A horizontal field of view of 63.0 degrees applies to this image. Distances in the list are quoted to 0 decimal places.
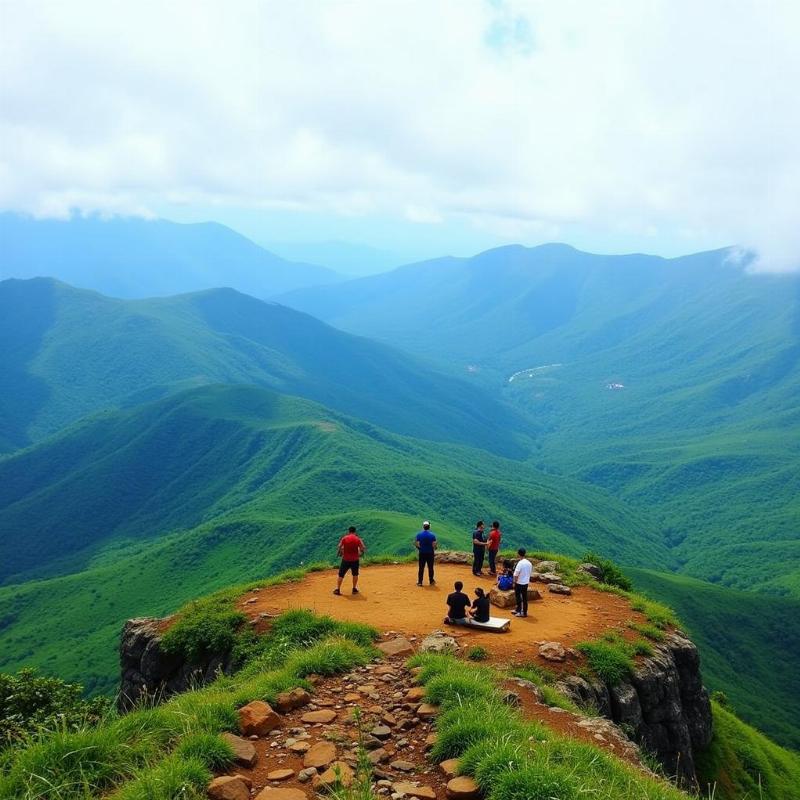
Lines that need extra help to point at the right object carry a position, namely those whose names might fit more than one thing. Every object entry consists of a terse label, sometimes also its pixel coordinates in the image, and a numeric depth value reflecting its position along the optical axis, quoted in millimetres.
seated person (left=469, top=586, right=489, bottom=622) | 23094
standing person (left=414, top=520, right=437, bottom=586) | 28250
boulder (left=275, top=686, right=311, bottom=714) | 14398
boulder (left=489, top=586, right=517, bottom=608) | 26484
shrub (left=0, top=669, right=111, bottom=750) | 19953
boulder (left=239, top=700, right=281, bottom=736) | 13102
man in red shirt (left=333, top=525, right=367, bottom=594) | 26328
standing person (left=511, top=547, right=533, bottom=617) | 24906
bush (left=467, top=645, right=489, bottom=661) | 20172
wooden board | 22969
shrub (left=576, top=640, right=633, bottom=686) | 22094
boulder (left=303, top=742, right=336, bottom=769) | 12047
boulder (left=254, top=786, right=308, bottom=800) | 10742
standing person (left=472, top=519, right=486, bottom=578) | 30219
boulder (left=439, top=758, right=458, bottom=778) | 11445
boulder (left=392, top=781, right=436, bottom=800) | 10930
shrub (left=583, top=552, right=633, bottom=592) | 35531
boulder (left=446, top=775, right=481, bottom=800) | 10680
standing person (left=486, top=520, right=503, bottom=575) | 30562
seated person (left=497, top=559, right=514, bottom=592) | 27031
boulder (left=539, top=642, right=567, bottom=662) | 21453
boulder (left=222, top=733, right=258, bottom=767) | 11844
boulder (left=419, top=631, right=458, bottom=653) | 19797
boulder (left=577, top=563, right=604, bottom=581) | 34219
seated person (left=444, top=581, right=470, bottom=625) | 23234
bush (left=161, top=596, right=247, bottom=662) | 23578
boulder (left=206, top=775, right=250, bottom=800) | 10539
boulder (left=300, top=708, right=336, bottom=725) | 14038
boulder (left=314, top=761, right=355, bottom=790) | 10977
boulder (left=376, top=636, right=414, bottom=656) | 19312
